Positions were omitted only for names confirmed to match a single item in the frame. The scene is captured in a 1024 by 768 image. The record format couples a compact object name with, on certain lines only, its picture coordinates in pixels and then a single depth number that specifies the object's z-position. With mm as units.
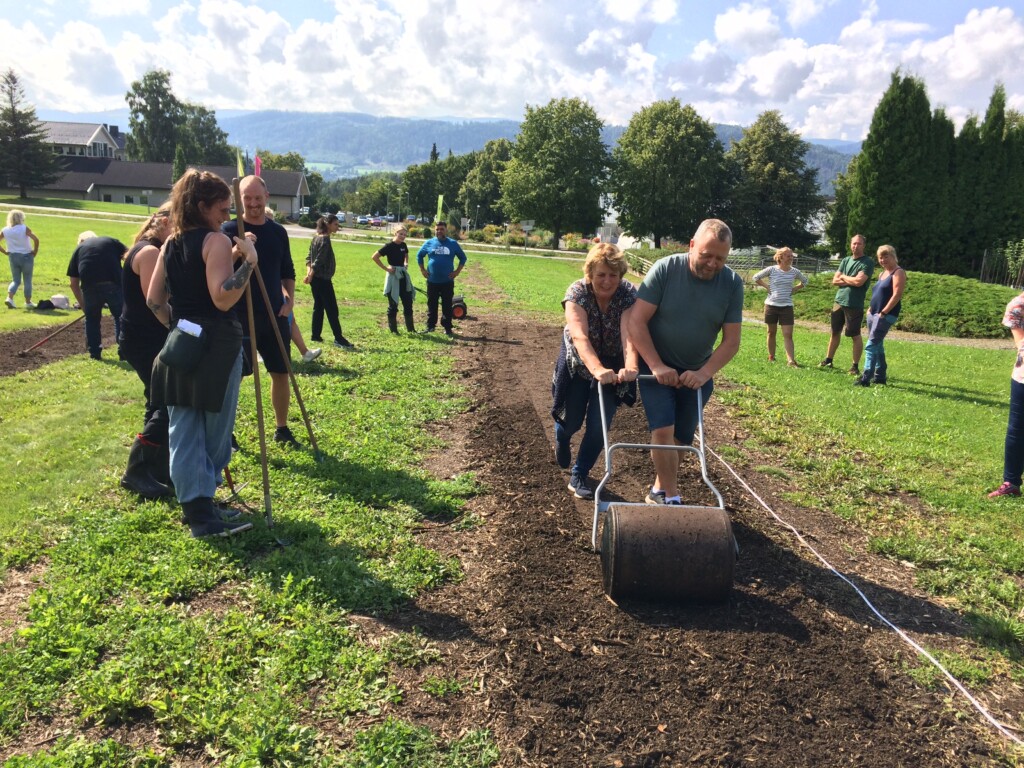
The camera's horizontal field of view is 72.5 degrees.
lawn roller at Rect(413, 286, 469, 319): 14914
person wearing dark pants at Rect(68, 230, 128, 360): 9055
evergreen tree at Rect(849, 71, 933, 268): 29750
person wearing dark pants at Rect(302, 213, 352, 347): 10906
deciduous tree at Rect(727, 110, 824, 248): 57594
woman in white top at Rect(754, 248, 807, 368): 11742
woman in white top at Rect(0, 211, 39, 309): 12867
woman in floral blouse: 5023
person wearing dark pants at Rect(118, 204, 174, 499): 5012
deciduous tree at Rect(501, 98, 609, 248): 62969
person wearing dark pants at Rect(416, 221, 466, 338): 12562
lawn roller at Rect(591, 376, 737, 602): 3871
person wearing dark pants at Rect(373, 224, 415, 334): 12750
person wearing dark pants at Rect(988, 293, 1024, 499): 5891
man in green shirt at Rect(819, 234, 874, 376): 10773
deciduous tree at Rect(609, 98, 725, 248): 57250
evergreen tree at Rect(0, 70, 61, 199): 66312
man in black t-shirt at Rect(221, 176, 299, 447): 5807
